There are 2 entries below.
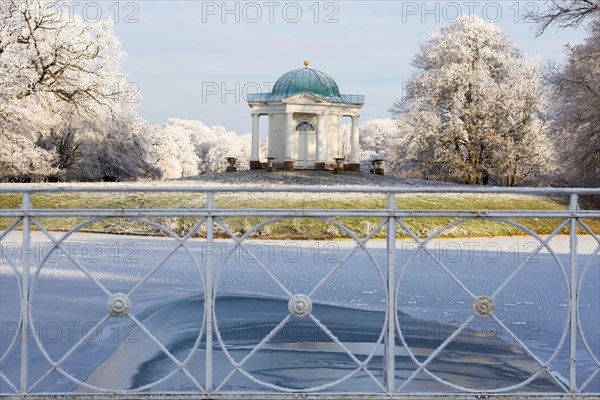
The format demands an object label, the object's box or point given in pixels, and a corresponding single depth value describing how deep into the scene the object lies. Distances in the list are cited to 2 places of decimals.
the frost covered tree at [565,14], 24.11
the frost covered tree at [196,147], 60.78
